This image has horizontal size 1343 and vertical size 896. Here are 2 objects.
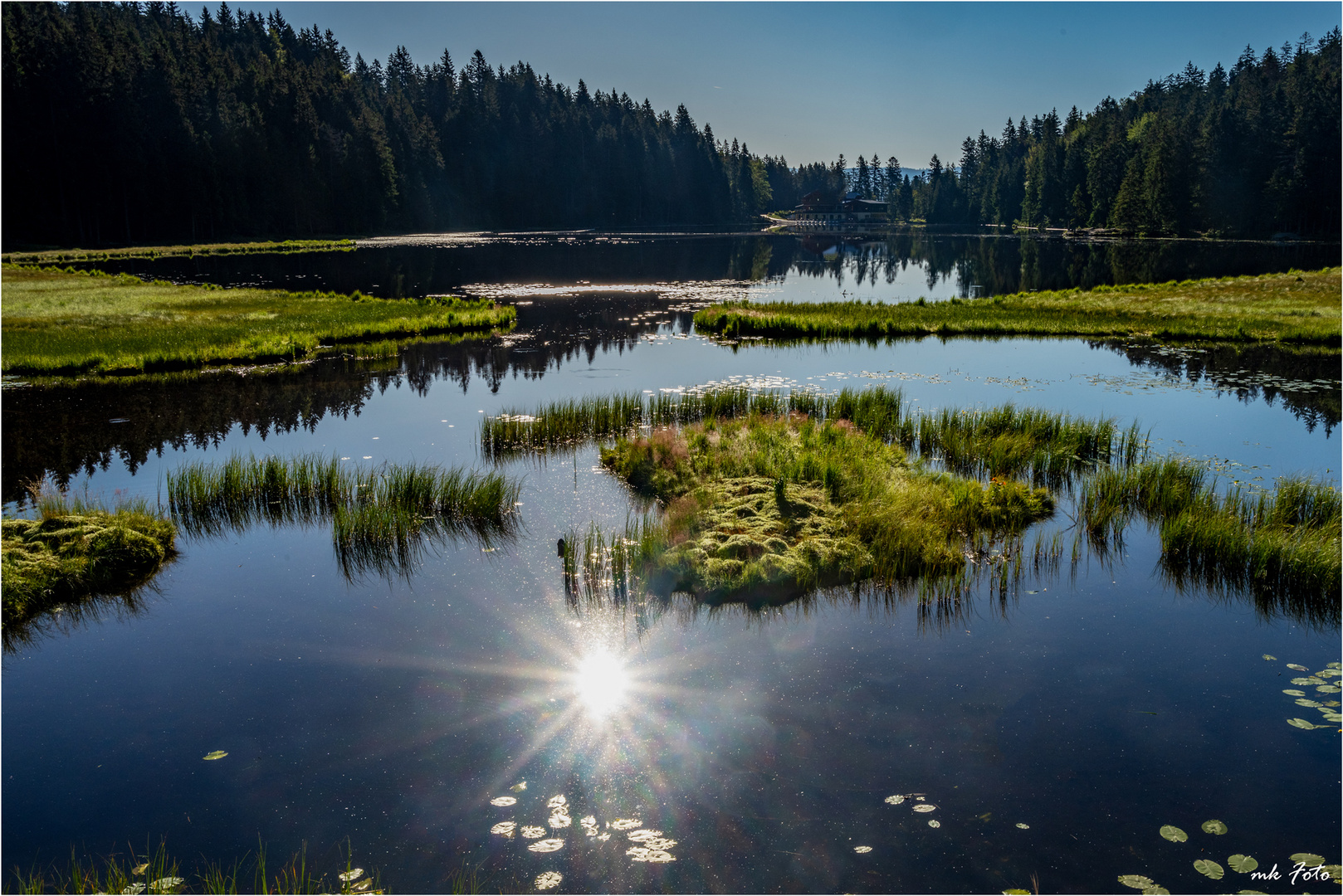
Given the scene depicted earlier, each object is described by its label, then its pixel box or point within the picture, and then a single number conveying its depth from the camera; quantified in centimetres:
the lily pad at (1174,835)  665
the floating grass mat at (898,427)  1700
